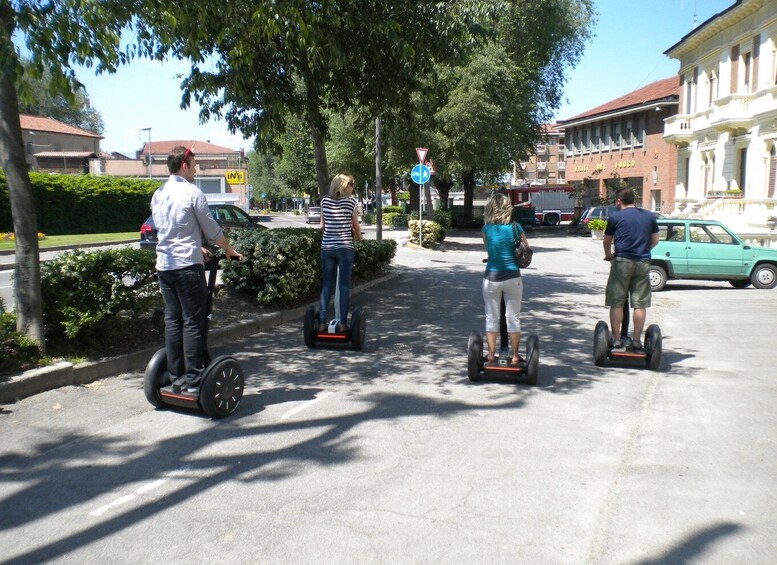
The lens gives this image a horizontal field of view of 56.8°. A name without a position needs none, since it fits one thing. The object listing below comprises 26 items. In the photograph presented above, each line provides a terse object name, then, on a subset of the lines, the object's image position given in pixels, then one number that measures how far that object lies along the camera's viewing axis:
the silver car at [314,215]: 49.35
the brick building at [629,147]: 44.88
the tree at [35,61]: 5.83
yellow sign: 49.00
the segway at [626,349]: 7.39
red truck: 50.88
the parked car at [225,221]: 17.80
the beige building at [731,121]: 27.59
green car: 15.33
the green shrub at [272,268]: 9.66
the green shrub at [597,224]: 32.50
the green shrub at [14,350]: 6.04
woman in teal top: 6.49
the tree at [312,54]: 8.58
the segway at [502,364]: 6.60
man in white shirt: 5.30
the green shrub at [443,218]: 32.63
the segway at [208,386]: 5.36
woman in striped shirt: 7.77
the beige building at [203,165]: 67.07
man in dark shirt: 7.28
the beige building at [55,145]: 68.56
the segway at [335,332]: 8.01
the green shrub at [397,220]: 42.81
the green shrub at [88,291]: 6.58
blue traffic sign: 22.69
